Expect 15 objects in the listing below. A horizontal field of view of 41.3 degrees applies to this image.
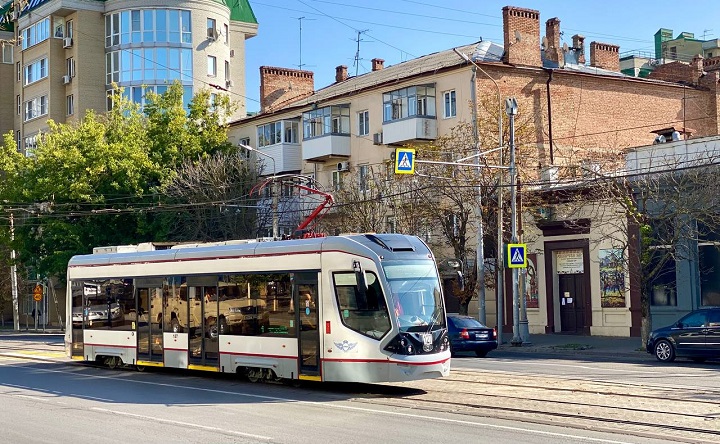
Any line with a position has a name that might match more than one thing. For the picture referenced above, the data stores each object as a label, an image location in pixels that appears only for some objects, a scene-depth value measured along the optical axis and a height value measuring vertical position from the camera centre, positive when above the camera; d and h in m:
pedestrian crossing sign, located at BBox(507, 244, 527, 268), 32.88 +0.65
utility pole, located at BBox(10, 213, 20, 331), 58.71 -0.08
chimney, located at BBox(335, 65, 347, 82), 59.69 +12.88
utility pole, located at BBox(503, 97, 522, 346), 33.16 +1.91
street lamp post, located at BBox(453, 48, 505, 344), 34.25 +0.50
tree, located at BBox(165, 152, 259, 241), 48.62 +3.84
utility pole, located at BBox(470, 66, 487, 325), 35.09 +0.95
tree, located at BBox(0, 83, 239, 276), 49.34 +5.50
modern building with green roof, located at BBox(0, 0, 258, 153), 64.62 +16.05
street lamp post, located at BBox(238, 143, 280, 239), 37.49 +4.56
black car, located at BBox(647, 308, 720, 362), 25.67 -1.88
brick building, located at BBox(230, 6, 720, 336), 40.28 +8.26
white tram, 17.77 -0.61
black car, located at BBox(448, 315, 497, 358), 29.53 -1.96
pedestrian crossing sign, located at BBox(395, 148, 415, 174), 29.92 +3.63
